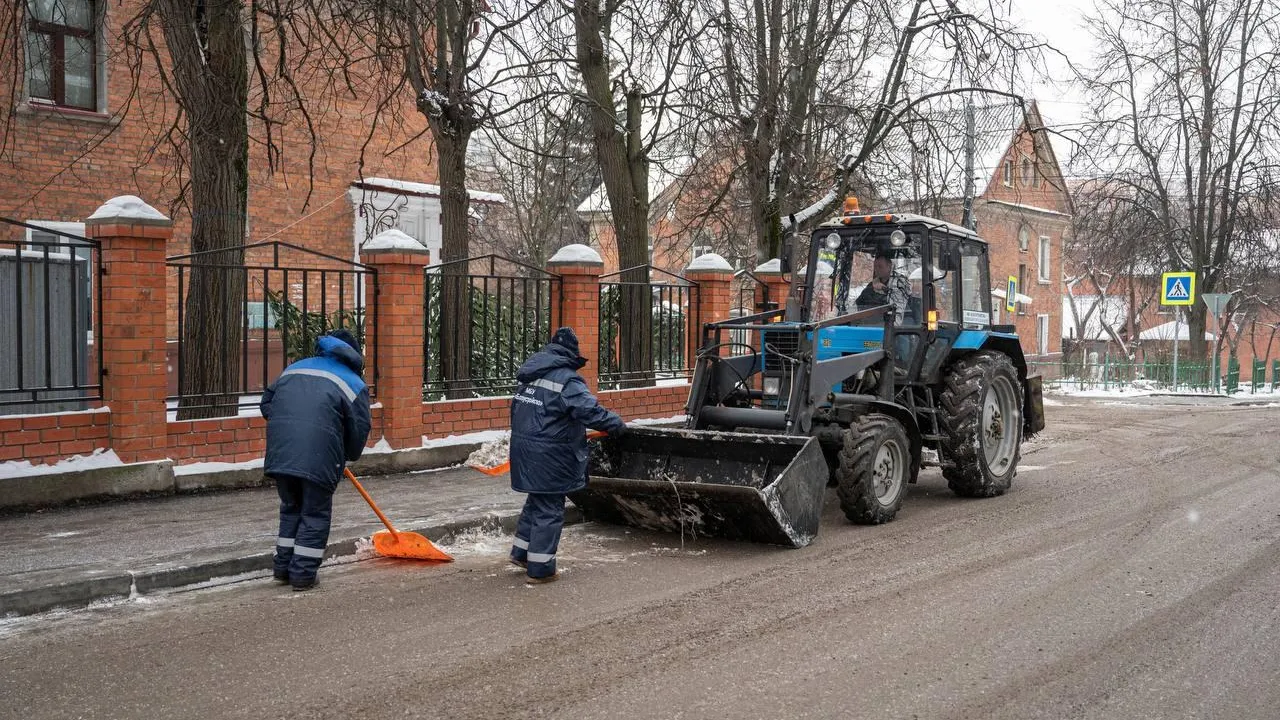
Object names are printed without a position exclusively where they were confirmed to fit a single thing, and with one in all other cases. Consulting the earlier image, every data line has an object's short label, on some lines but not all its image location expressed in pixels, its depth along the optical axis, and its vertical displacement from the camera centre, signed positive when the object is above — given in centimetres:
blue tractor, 780 -47
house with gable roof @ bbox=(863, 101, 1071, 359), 1664 +337
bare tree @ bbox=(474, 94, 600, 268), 1537 +348
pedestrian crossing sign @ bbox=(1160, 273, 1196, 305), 2464 +135
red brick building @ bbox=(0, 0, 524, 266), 1584 +296
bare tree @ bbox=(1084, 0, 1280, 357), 2816 +567
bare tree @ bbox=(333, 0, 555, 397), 949 +279
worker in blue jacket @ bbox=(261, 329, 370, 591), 646 -57
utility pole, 1680 +329
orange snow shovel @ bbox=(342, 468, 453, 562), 733 -135
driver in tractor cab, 964 +51
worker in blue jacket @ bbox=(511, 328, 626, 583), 681 -62
